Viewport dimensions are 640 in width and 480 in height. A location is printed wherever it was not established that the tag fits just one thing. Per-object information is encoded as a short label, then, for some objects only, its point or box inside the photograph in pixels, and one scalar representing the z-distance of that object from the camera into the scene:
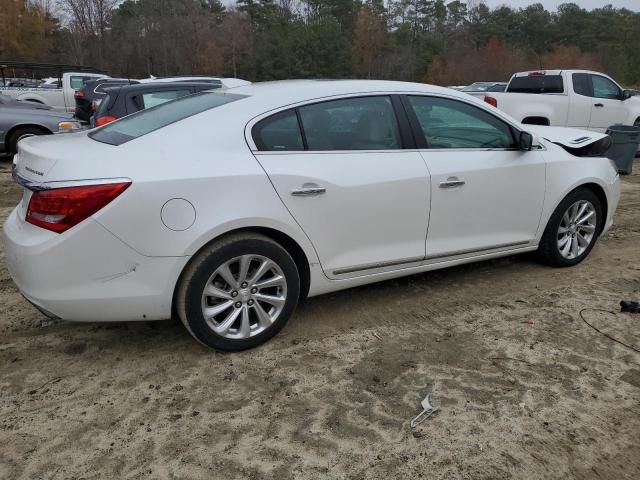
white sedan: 2.95
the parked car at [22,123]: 9.83
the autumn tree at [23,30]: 52.59
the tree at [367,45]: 67.38
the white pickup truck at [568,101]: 11.36
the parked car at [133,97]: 7.73
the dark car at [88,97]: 11.84
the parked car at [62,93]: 17.25
